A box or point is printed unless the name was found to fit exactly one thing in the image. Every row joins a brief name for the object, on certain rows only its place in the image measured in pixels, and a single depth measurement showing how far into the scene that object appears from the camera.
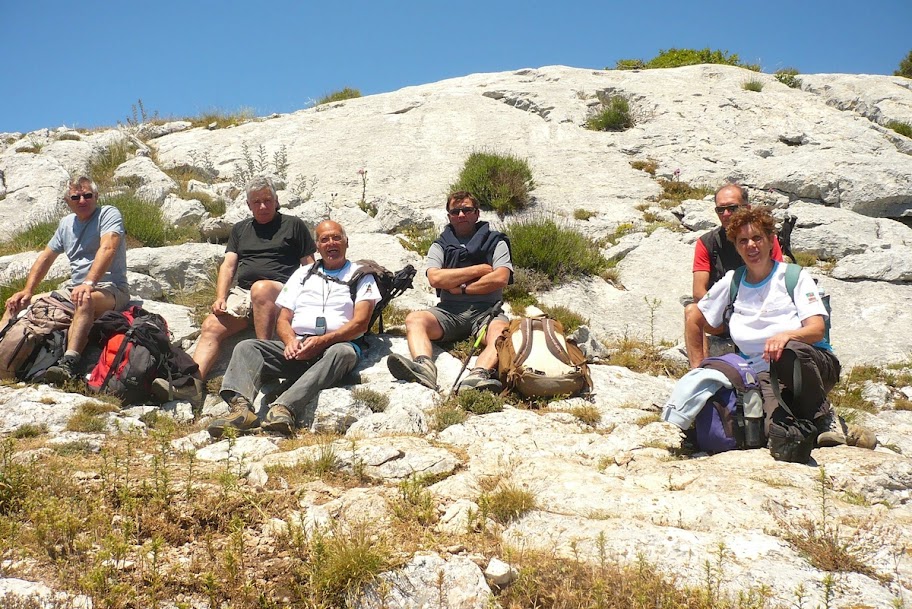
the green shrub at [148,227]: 9.64
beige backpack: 5.70
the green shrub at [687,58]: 22.39
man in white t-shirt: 5.41
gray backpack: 6.02
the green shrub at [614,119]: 14.77
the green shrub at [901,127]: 13.98
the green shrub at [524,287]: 8.26
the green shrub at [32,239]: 9.99
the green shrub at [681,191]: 11.59
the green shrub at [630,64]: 21.80
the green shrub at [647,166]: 12.66
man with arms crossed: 6.55
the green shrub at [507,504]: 3.63
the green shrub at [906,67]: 31.06
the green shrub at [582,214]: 10.86
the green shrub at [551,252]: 8.83
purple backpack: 4.38
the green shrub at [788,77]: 16.94
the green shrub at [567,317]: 7.73
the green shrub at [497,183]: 10.81
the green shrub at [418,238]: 9.55
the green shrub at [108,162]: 13.27
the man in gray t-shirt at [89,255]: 6.42
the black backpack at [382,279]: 6.34
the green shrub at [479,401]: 5.47
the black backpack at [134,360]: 5.86
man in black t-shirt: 6.48
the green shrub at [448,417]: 5.27
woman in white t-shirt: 4.24
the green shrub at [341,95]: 18.73
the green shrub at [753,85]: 15.53
